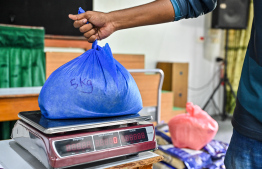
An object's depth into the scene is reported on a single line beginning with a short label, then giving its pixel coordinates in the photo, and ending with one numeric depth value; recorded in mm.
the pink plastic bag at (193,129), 1797
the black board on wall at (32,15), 2725
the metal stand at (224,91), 4310
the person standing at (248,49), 689
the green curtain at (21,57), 2285
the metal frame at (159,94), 2257
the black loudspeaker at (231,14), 4148
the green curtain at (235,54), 4527
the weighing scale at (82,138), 583
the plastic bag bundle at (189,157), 1663
